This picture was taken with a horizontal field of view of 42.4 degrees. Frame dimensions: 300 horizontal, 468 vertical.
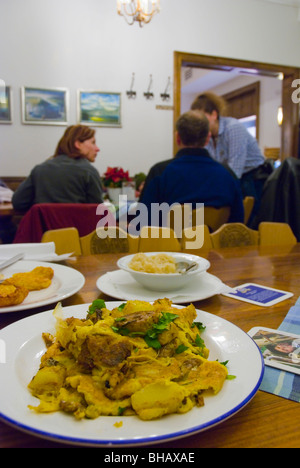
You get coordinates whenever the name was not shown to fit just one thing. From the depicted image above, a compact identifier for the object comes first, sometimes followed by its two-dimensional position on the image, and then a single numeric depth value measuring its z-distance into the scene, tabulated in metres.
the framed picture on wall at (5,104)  4.24
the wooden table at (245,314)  0.39
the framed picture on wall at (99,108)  4.54
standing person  4.30
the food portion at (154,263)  0.89
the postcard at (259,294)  0.85
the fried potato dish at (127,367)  0.40
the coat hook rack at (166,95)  4.82
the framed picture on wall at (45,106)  4.34
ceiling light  3.80
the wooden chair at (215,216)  2.33
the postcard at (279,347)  0.56
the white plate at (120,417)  0.35
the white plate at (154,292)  0.83
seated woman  2.72
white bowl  0.83
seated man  2.40
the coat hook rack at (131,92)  4.69
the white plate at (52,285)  0.77
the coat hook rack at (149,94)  4.76
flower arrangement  3.59
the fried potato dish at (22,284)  0.76
